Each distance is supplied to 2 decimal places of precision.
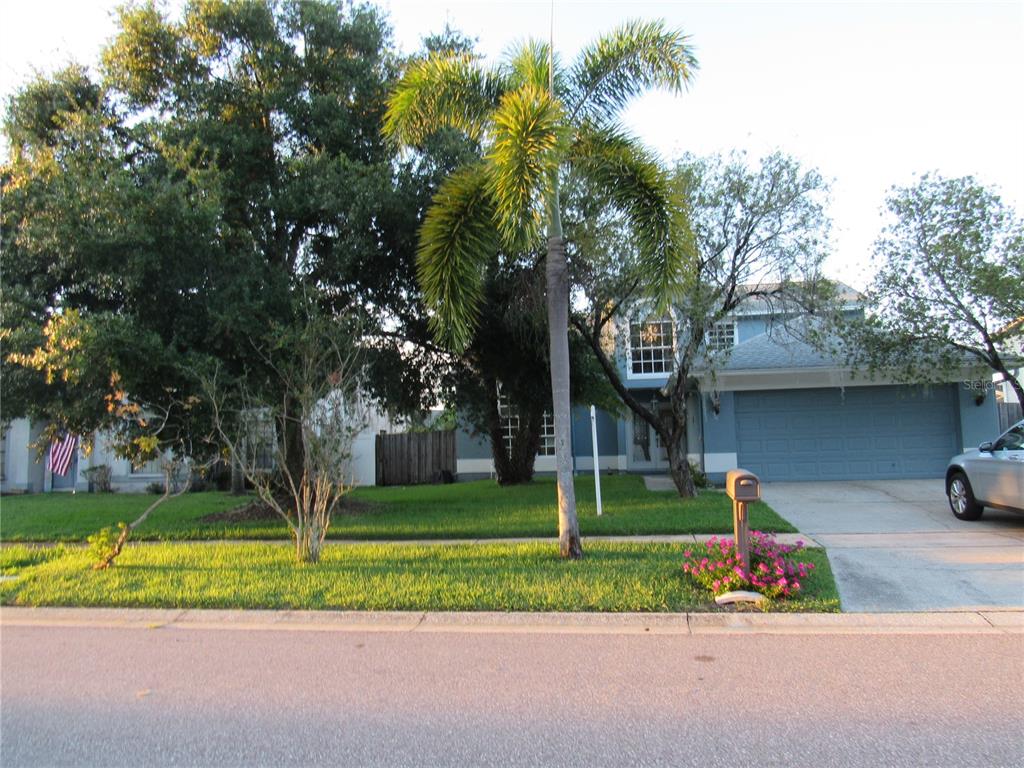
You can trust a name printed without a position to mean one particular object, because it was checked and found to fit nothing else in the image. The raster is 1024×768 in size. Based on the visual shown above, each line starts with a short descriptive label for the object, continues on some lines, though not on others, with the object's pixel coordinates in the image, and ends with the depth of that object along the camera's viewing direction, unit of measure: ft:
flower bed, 23.58
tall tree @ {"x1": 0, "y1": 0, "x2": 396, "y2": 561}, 33.71
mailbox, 23.93
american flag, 67.91
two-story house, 56.39
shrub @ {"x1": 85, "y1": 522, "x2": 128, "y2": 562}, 29.96
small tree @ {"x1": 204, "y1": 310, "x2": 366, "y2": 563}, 30.96
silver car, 33.37
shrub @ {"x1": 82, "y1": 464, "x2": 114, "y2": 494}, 72.43
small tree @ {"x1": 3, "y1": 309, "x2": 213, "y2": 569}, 30.45
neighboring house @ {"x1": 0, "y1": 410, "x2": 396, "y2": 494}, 75.92
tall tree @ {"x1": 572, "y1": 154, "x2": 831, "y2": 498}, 40.78
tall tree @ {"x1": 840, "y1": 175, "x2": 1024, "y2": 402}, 41.42
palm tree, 29.48
